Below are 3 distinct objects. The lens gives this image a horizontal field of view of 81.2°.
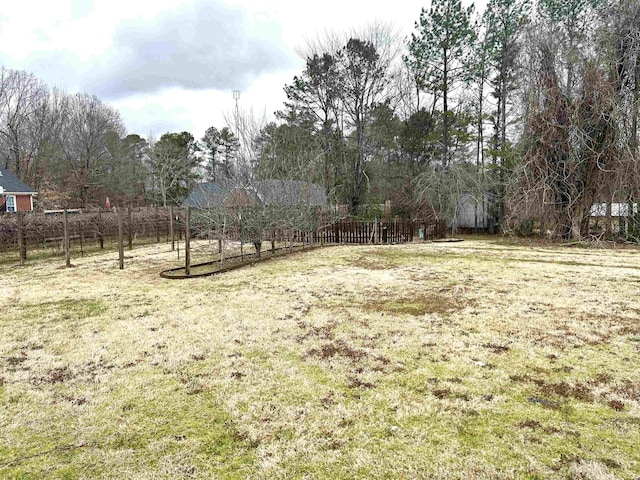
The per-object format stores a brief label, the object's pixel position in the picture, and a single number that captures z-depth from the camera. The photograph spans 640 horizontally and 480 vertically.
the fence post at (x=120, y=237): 8.30
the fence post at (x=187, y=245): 7.34
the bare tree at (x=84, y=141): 25.75
